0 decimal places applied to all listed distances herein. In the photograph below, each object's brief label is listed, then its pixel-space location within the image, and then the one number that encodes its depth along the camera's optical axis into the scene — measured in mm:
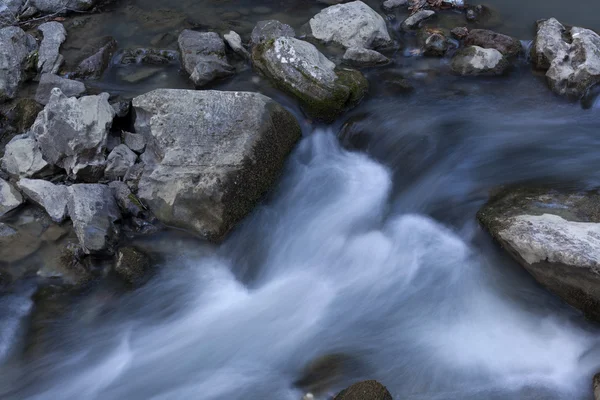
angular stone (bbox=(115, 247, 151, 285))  5934
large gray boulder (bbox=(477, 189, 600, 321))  5086
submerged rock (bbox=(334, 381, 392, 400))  4609
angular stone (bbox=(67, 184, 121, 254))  5918
